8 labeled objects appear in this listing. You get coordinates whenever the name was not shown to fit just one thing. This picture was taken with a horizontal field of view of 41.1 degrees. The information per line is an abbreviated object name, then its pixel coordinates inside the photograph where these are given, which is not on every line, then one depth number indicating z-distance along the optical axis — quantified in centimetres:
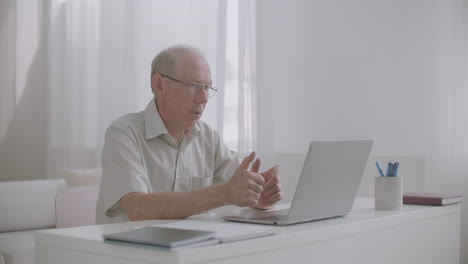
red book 204
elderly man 176
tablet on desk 113
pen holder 191
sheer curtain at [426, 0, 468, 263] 329
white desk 120
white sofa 316
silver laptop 152
